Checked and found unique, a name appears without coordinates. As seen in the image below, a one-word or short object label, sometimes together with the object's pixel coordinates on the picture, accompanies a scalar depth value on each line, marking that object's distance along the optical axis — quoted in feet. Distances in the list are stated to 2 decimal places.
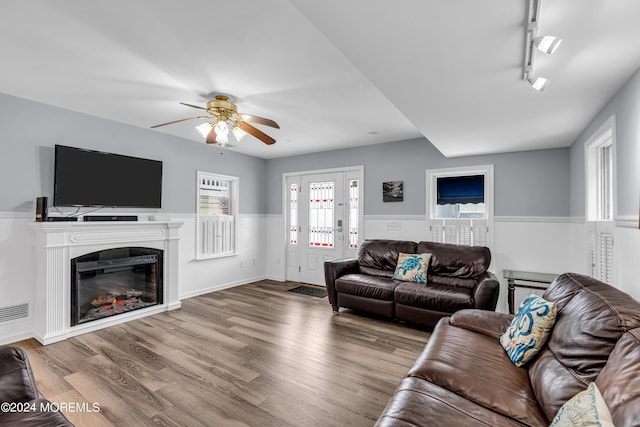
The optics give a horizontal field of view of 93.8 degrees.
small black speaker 10.00
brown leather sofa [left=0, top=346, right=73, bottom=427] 3.76
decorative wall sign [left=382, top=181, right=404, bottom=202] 15.55
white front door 17.44
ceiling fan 9.32
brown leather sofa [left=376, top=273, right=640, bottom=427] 3.63
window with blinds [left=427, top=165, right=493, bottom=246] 13.79
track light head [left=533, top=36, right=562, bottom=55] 4.53
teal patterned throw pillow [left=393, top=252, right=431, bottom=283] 12.34
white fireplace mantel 9.91
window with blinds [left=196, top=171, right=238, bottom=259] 16.08
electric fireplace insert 10.79
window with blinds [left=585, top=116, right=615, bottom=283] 8.13
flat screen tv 10.84
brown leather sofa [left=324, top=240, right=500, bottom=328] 10.56
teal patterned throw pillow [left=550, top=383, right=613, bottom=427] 2.88
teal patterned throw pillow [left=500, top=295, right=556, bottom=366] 5.58
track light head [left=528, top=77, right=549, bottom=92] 5.95
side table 11.57
